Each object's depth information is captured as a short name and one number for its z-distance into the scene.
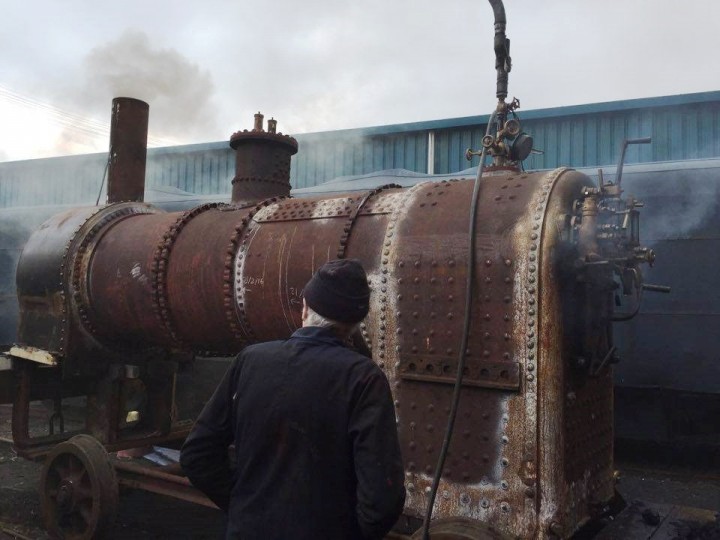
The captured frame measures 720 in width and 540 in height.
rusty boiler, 2.67
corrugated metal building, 11.80
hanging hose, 2.58
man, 1.74
